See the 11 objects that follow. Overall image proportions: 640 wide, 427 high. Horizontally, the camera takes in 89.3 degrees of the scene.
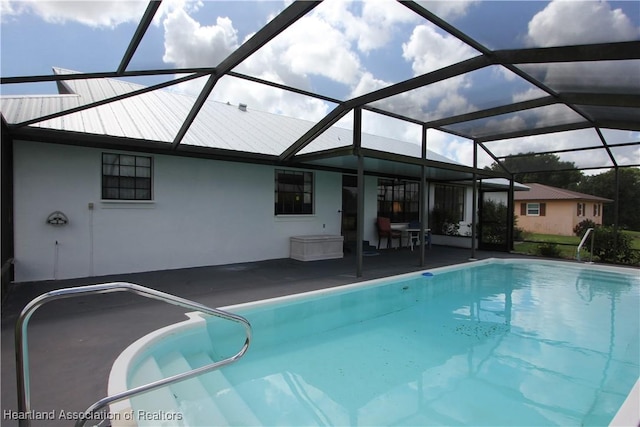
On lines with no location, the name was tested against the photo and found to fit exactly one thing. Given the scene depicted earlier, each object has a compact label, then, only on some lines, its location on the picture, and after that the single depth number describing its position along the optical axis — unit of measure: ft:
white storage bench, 30.60
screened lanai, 12.28
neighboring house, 74.84
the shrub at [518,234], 48.30
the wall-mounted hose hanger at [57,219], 20.62
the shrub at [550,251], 36.70
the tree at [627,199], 75.20
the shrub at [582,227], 46.25
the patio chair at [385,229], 38.58
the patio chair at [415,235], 40.59
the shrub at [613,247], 33.17
